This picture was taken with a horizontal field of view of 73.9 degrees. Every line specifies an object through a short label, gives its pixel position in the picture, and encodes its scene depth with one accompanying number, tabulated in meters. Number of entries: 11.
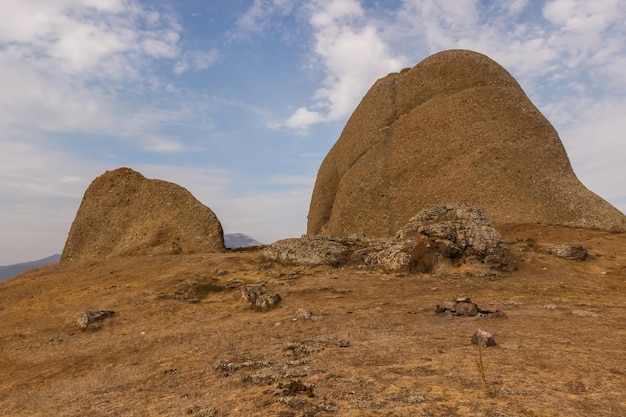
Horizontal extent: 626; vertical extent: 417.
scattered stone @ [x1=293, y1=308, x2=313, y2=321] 13.47
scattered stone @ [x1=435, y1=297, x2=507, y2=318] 12.39
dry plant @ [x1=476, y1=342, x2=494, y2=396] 6.56
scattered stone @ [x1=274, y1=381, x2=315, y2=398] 6.88
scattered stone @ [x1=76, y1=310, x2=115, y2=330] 15.82
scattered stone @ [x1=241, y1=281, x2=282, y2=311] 15.50
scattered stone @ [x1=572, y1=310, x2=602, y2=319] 12.03
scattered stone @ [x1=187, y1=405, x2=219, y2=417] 6.55
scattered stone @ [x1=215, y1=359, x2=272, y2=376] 8.88
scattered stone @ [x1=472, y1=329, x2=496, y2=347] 9.31
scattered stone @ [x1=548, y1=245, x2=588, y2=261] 21.83
